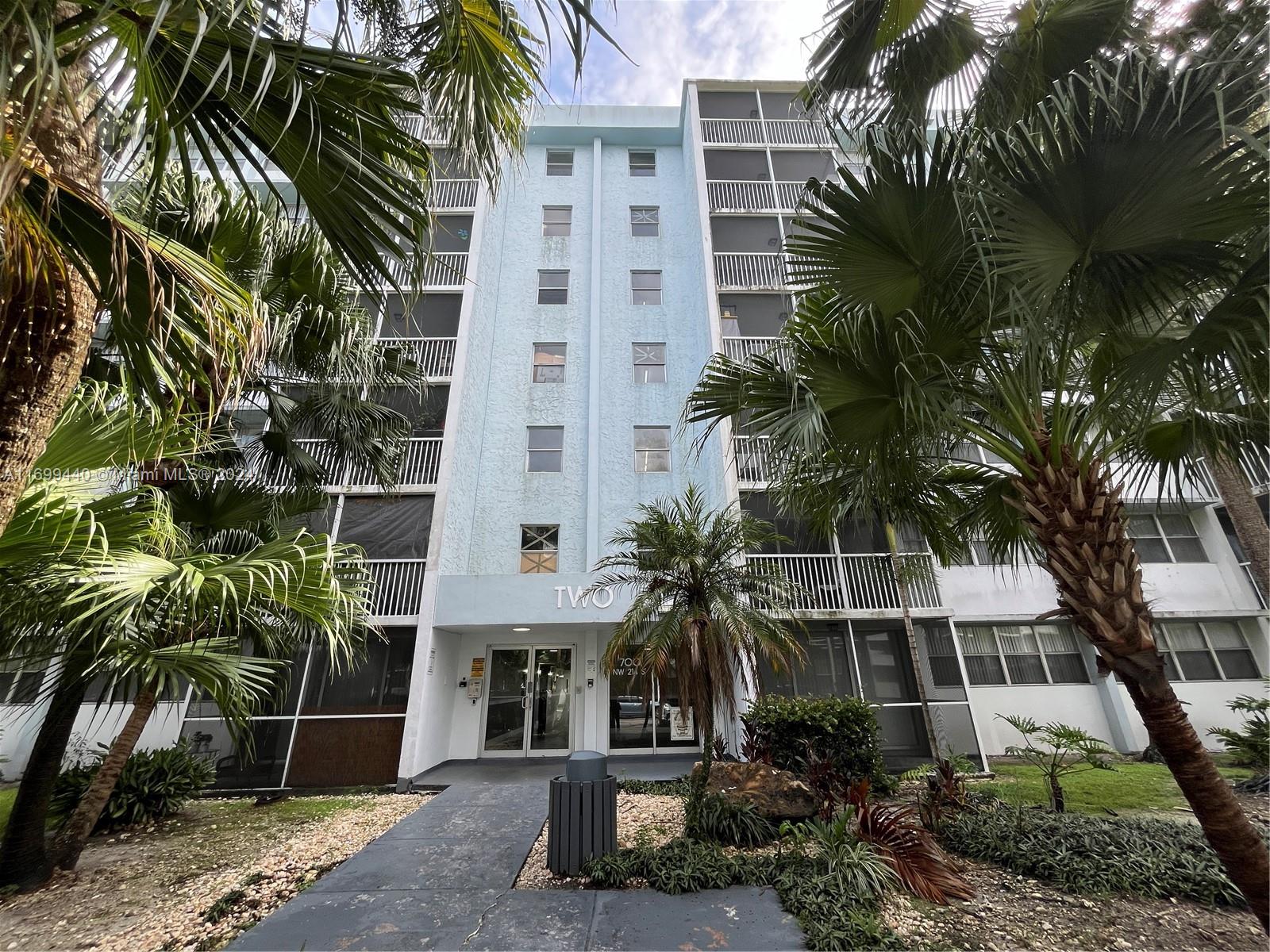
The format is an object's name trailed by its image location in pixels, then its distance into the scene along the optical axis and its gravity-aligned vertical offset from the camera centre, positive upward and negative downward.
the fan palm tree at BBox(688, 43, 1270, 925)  2.99 +2.56
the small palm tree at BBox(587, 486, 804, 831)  6.49 +1.10
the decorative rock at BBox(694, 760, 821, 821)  6.20 -0.99
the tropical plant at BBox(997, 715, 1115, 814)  6.24 -0.63
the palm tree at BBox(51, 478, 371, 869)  3.60 +0.77
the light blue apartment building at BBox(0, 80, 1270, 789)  10.23 +3.21
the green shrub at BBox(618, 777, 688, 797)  8.26 -1.25
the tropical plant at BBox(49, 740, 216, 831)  6.81 -0.92
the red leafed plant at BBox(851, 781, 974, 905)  4.48 -1.27
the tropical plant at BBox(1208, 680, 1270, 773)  9.10 -0.76
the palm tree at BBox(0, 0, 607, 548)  1.83 +2.06
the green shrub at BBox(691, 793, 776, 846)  5.79 -1.27
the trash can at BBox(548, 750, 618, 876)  4.96 -1.03
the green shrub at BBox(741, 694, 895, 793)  8.09 -0.50
